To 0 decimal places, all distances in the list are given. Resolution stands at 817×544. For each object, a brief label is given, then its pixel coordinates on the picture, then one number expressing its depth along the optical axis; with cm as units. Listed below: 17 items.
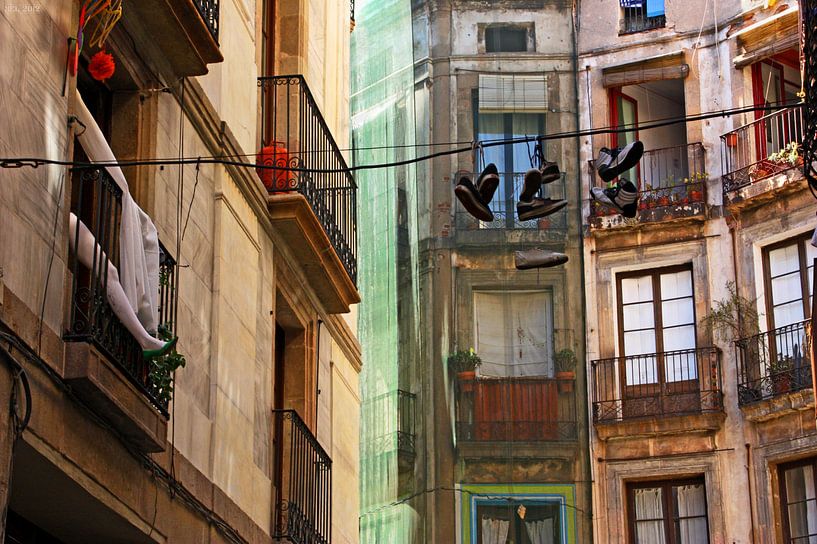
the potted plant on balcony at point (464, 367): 2711
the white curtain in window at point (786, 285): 2561
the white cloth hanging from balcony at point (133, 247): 979
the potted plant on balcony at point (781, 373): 2488
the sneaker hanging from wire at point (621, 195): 1571
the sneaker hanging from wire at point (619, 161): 1294
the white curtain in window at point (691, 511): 2594
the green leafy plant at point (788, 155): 2570
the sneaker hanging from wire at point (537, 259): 1612
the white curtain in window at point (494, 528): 2664
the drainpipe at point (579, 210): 2656
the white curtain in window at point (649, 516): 2616
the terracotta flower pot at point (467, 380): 2708
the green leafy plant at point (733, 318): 2600
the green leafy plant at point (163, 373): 1019
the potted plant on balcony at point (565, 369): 2703
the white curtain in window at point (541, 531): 2661
